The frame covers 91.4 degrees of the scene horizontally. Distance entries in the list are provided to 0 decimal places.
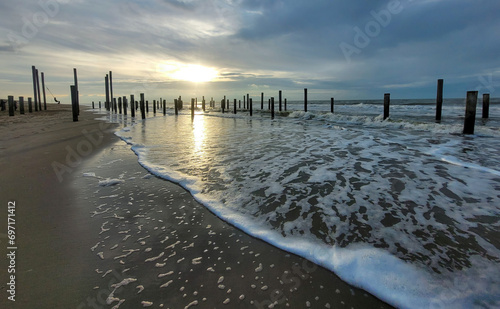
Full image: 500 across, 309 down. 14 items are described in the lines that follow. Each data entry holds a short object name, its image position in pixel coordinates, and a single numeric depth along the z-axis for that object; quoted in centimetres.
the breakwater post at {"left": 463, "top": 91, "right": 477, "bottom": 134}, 1052
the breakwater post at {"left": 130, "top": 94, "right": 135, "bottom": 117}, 2378
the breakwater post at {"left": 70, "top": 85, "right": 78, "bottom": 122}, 1579
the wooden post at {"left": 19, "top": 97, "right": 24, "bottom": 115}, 2374
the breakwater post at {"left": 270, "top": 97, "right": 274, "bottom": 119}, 2346
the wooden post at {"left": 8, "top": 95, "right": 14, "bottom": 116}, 2017
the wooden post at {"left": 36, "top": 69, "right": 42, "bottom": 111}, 3113
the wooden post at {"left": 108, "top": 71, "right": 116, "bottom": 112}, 3624
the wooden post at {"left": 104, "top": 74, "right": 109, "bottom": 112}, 3646
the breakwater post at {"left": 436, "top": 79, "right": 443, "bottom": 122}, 1474
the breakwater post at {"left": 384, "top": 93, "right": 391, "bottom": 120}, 1680
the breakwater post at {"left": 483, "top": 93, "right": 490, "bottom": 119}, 1692
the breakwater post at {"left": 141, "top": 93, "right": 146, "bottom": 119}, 2140
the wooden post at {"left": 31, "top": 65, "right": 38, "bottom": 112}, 3047
